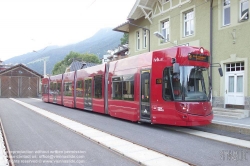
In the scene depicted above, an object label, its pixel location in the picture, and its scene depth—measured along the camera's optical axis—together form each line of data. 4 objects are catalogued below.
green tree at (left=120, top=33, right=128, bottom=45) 58.74
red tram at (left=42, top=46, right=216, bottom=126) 8.99
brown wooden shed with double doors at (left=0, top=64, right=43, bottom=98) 46.88
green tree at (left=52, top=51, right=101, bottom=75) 78.16
